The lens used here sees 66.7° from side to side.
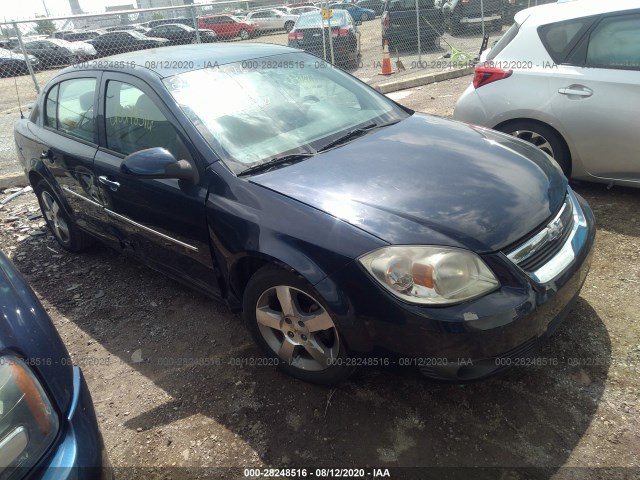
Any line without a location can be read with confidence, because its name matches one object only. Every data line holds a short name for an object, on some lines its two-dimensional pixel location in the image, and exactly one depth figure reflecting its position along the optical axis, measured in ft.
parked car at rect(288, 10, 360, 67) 38.34
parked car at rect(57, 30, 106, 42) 32.50
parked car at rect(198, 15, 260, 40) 39.47
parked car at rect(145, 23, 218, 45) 34.96
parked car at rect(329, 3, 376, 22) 66.69
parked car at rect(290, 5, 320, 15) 46.58
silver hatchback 12.21
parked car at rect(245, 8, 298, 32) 57.77
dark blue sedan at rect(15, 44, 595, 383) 6.63
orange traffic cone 36.91
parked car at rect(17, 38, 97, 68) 26.43
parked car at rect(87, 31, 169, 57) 33.14
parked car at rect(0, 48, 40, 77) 26.08
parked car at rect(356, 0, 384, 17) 67.67
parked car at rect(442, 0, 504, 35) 43.52
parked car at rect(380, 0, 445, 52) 41.83
